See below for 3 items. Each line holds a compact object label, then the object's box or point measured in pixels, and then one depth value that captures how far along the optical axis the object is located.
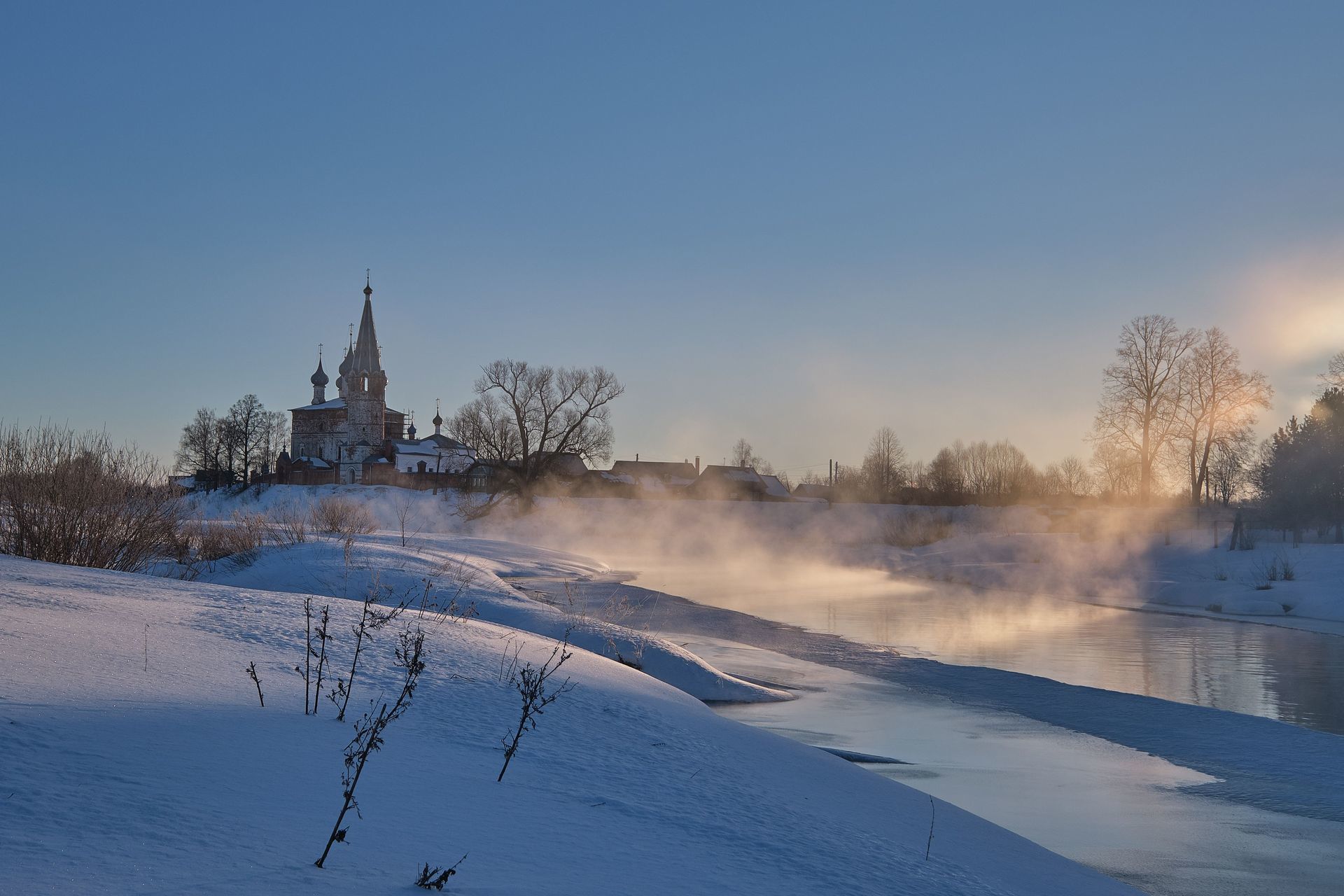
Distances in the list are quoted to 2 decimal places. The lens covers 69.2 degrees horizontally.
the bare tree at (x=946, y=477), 65.88
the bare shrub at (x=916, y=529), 50.94
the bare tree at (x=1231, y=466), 46.91
